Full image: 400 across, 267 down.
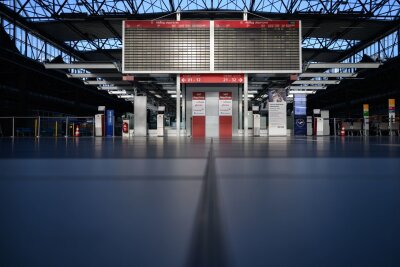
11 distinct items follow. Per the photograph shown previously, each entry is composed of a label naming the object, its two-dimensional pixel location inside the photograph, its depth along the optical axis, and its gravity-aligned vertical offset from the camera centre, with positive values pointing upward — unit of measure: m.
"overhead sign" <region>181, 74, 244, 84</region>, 18.88 +2.93
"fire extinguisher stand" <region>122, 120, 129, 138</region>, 22.64 +0.36
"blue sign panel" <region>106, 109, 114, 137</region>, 22.84 +0.63
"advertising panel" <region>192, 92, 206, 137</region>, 20.33 +1.28
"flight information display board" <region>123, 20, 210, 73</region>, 18.41 +4.47
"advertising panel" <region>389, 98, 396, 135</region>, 20.54 +1.31
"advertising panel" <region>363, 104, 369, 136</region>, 22.66 +0.80
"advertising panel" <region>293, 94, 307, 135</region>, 22.23 +1.05
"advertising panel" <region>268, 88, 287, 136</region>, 19.91 +1.00
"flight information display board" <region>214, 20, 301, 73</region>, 18.44 +4.55
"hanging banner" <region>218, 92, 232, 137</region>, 20.20 +1.15
